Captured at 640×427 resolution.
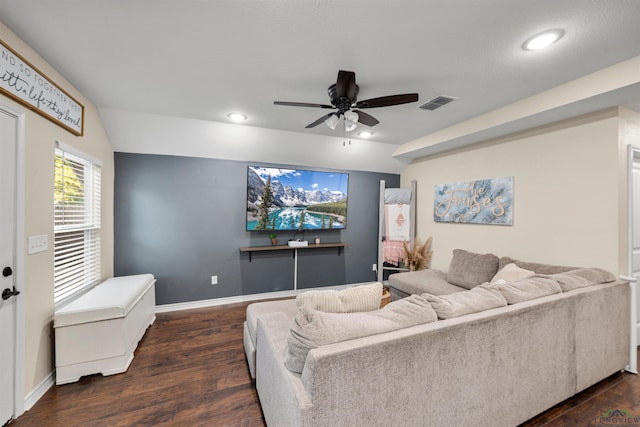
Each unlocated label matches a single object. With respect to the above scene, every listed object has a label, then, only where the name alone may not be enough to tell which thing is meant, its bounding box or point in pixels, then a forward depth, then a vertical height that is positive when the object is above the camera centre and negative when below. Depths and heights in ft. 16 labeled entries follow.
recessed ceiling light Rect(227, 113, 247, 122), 9.99 +3.80
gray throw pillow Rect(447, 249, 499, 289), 10.09 -2.29
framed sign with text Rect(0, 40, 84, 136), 5.34 +2.89
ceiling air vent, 8.45 +3.84
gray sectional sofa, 3.66 -2.58
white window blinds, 7.62 -0.45
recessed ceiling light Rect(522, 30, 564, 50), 5.33 +3.80
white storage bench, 6.79 -3.49
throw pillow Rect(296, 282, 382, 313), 4.98 -1.77
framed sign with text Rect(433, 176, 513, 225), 10.53 +0.54
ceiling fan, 6.35 +3.05
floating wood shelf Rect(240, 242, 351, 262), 12.85 -1.88
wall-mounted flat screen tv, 13.00 +0.69
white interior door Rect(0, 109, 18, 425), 5.38 -1.19
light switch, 6.18 -0.87
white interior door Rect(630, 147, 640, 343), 8.02 -0.19
